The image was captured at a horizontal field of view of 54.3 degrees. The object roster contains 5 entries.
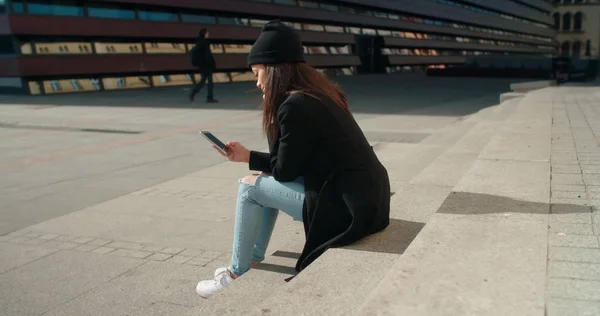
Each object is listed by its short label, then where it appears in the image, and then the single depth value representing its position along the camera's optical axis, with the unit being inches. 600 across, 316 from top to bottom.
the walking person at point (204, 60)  586.6
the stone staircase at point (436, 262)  81.7
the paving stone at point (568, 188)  152.3
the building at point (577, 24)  3454.7
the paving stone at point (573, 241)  107.2
